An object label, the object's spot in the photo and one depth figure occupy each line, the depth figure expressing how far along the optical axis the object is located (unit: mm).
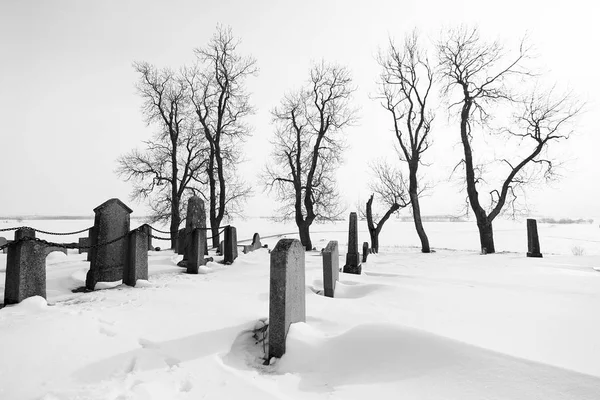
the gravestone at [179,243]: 13540
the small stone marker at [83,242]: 14211
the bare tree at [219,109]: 17531
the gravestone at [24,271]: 5086
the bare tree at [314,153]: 18719
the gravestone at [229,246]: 10523
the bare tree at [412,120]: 17922
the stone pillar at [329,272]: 6379
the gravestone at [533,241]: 12031
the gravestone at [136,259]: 6719
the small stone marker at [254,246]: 14819
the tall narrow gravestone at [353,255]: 9383
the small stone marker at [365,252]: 12938
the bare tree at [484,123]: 14672
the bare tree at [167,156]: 18344
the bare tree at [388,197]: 19500
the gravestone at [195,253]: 8555
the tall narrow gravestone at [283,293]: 3660
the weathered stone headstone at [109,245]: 7020
